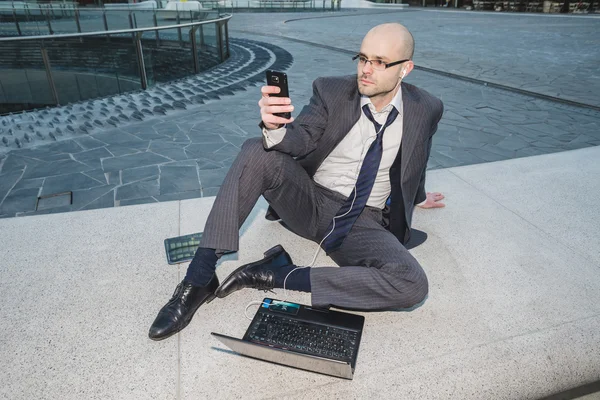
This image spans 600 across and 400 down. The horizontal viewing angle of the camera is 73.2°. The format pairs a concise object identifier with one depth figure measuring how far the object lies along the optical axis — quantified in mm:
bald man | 2170
